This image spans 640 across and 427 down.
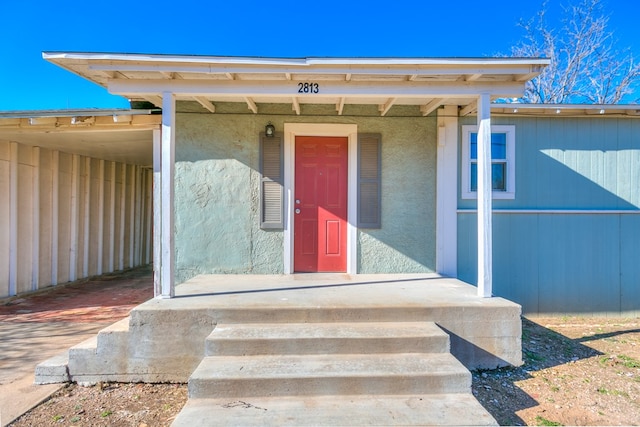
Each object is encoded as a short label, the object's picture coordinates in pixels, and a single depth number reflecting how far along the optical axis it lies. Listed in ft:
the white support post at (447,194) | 16.51
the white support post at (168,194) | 11.73
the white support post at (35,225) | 21.46
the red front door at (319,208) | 16.60
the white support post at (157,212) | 16.60
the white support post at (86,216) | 25.44
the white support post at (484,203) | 12.12
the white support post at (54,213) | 22.84
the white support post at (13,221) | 20.11
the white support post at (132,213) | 30.83
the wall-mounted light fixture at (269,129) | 16.06
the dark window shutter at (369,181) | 16.39
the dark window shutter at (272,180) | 16.21
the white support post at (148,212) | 33.42
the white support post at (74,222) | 24.26
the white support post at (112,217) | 27.94
